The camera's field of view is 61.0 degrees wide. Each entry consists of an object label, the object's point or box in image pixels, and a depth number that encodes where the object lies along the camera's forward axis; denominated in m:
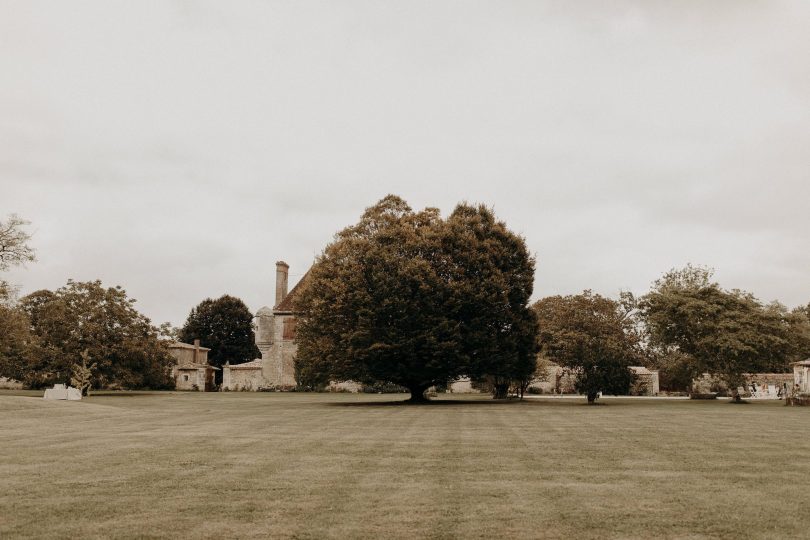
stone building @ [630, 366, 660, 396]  64.38
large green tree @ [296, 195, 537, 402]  38.16
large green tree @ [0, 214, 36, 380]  44.97
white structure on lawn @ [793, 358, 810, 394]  59.72
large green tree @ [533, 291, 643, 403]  44.12
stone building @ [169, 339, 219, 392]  77.69
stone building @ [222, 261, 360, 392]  75.06
